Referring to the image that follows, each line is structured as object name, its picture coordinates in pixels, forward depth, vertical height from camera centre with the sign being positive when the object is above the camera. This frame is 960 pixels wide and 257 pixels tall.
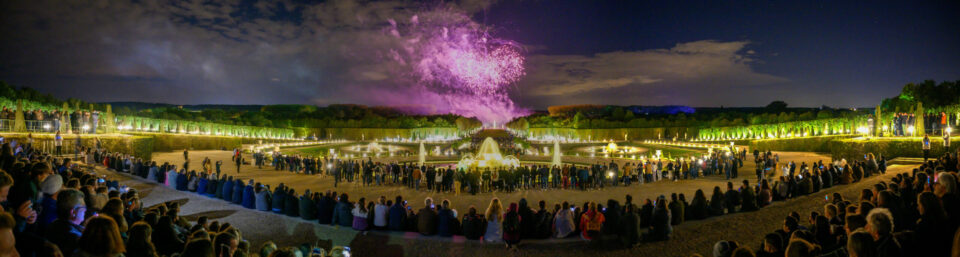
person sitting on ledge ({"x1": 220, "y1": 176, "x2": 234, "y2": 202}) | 17.06 -2.20
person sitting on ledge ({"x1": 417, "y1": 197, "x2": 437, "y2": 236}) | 12.23 -2.34
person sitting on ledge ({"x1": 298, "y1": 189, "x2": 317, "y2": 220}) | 13.77 -2.26
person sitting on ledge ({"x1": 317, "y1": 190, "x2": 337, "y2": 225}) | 13.34 -2.23
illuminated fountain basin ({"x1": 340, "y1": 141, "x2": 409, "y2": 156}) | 64.43 -2.42
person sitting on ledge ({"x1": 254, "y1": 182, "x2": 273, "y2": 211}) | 15.15 -2.23
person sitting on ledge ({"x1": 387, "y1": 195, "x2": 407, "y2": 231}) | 12.64 -2.33
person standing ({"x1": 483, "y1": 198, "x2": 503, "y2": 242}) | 11.65 -2.27
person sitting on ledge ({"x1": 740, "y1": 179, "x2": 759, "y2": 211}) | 14.80 -2.06
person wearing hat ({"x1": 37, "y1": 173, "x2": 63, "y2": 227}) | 6.83 -1.09
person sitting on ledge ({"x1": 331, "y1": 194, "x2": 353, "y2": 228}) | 13.10 -2.28
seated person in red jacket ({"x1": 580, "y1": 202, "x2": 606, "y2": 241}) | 11.45 -2.22
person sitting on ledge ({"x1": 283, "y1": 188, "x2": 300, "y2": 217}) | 14.36 -2.29
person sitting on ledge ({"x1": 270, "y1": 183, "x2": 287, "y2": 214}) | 14.70 -2.16
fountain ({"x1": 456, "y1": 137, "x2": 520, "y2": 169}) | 30.35 -1.87
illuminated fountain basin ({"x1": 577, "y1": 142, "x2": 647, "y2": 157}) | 55.31 -2.18
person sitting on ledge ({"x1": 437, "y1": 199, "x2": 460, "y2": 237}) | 12.20 -2.39
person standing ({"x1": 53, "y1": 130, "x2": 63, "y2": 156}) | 25.83 -0.64
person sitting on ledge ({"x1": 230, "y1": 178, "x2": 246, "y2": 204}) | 16.52 -2.21
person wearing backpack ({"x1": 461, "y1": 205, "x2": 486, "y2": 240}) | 11.88 -2.40
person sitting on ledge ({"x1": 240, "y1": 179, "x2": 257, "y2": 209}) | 15.82 -2.27
